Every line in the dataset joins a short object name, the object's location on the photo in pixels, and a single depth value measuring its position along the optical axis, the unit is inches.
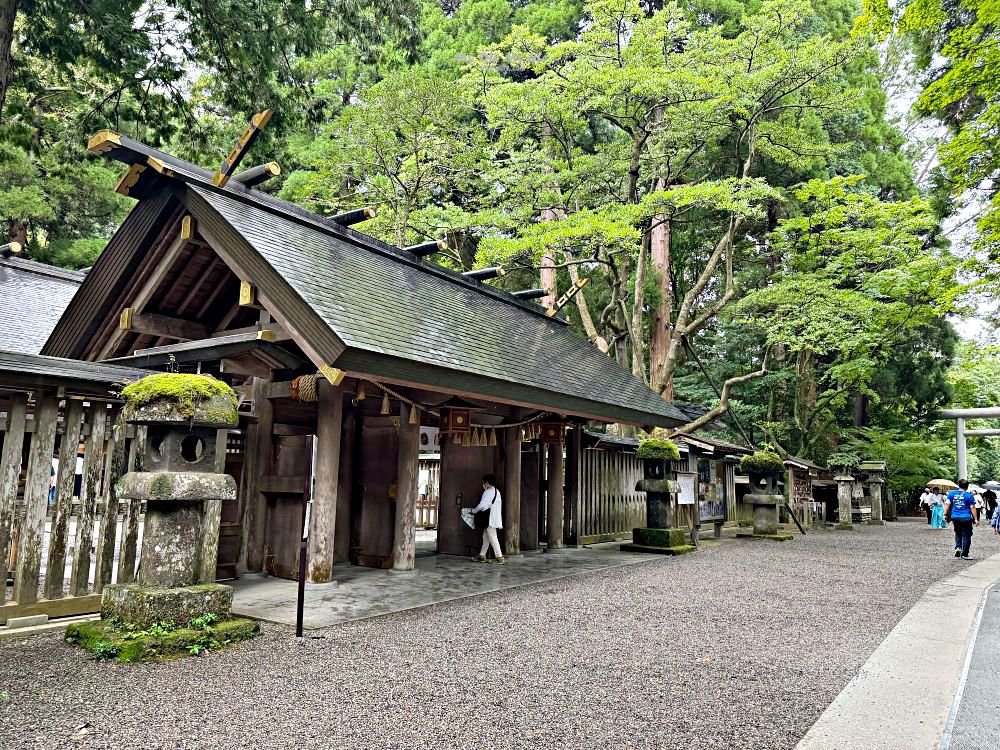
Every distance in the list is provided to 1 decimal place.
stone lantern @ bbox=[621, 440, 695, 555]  482.3
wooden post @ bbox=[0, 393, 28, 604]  209.5
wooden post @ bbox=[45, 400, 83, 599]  222.2
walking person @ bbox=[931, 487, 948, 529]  838.5
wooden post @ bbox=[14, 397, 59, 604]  215.6
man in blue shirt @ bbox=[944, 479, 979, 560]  474.3
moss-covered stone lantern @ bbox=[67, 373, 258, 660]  193.8
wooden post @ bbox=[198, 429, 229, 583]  263.7
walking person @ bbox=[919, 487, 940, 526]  916.3
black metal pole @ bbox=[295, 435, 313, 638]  210.5
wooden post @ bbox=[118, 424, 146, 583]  230.2
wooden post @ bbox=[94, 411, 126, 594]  233.5
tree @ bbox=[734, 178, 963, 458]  641.0
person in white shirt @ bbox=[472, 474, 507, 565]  398.0
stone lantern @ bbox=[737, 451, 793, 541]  608.4
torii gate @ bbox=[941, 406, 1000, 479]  1032.8
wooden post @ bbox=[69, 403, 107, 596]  229.6
